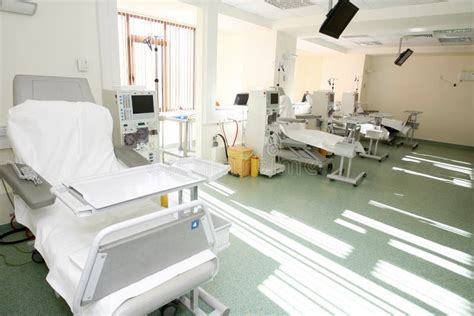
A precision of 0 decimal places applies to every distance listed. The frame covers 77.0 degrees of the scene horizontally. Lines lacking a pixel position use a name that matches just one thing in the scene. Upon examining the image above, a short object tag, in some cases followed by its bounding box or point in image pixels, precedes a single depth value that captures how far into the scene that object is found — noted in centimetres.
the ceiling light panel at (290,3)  433
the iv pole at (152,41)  511
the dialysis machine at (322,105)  616
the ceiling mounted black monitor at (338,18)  303
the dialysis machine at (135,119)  286
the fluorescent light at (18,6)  240
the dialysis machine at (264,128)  453
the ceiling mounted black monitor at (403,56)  646
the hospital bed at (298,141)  493
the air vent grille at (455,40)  639
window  521
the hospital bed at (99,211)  125
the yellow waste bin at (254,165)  464
